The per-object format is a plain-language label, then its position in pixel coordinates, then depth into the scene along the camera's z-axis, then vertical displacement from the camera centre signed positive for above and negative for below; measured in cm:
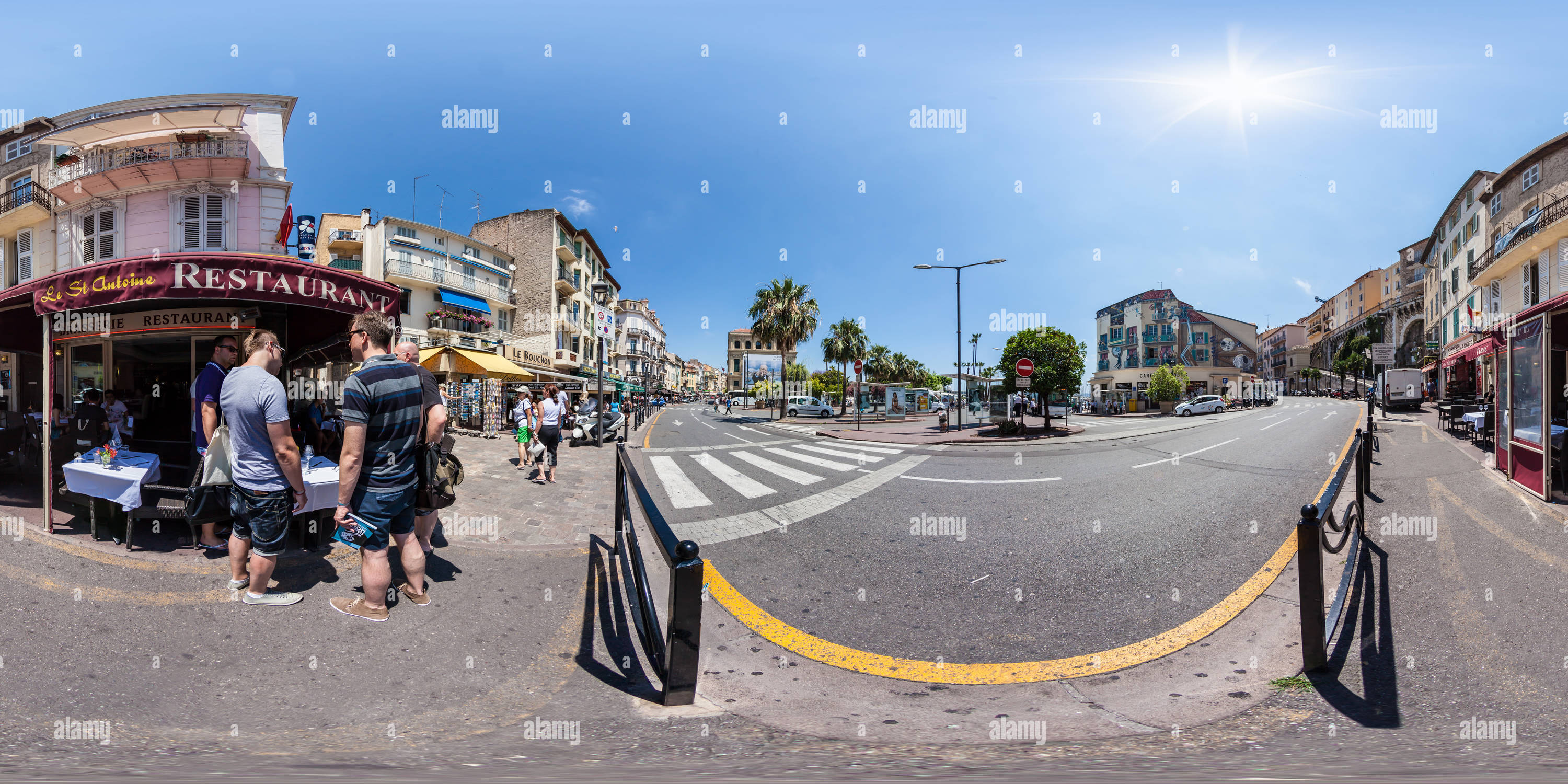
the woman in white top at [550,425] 807 -43
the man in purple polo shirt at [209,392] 445 +7
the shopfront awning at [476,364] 1182 +76
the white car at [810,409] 3591 -101
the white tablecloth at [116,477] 426 -63
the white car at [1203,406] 3109 -93
